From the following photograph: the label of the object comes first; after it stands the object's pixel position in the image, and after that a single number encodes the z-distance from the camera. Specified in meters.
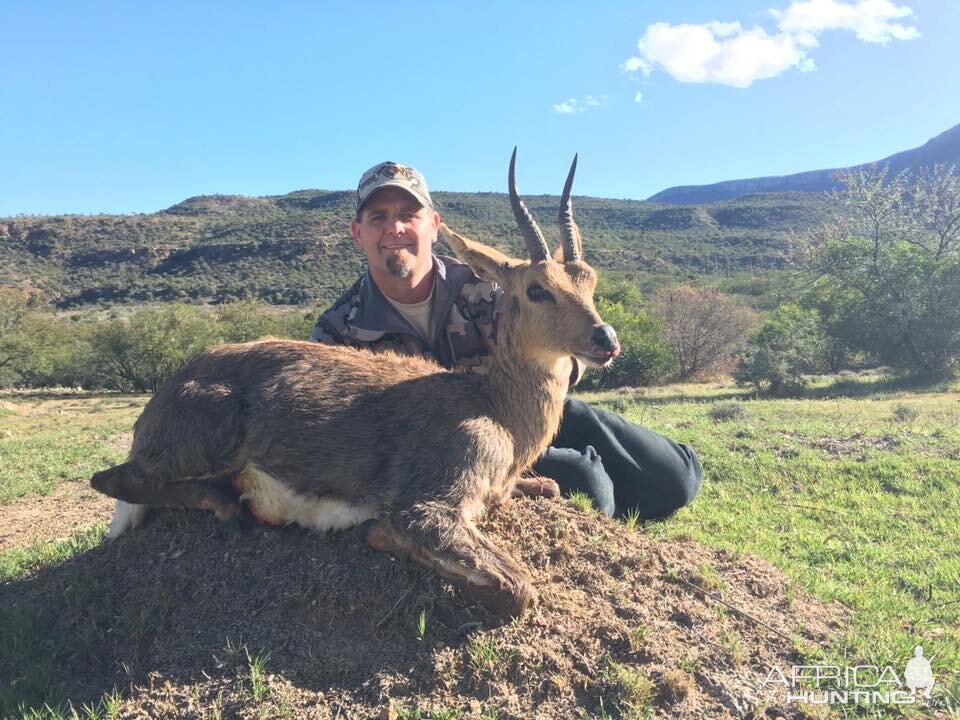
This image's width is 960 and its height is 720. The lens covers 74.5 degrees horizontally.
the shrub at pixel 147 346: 36.28
